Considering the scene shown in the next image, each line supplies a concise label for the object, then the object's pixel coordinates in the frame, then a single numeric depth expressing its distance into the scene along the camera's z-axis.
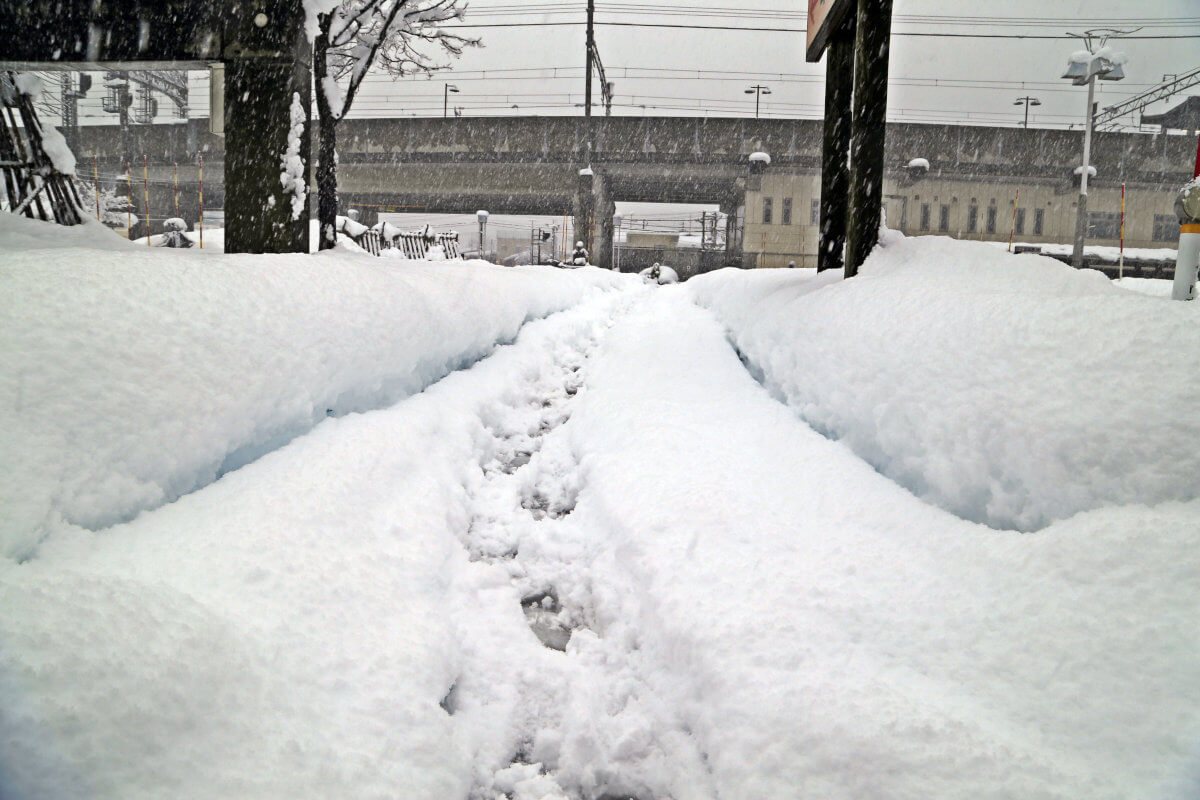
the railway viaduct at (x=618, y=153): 26.88
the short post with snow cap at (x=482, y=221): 26.80
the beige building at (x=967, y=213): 28.00
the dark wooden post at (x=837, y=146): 6.54
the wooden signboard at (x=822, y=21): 5.84
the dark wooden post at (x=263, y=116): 5.27
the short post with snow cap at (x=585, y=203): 28.19
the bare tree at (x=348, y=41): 7.60
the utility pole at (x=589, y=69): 31.89
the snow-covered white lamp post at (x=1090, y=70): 15.55
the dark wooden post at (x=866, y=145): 4.93
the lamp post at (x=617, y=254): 33.84
